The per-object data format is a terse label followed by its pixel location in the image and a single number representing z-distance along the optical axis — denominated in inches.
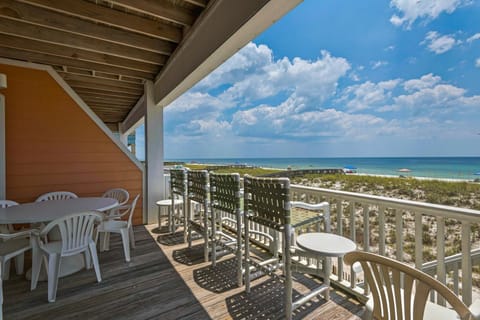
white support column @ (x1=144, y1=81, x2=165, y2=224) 182.4
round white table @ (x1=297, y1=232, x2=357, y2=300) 65.0
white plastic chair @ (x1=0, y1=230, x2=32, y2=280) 84.4
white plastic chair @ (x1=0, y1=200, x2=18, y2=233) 105.3
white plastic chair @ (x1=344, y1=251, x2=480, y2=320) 31.1
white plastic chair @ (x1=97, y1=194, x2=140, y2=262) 113.5
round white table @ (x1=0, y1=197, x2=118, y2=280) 88.0
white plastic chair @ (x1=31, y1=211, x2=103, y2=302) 82.7
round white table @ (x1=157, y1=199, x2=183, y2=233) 157.1
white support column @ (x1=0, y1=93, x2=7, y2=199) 132.4
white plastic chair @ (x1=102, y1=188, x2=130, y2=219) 149.6
